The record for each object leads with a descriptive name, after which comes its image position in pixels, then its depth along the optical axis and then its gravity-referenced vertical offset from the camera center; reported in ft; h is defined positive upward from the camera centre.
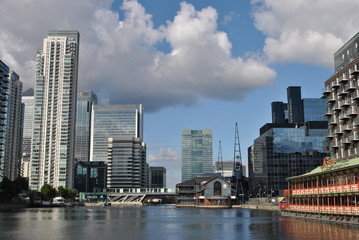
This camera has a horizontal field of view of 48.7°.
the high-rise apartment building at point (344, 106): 400.67 +80.79
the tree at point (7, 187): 615.98 -6.60
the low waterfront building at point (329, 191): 250.78 -6.67
